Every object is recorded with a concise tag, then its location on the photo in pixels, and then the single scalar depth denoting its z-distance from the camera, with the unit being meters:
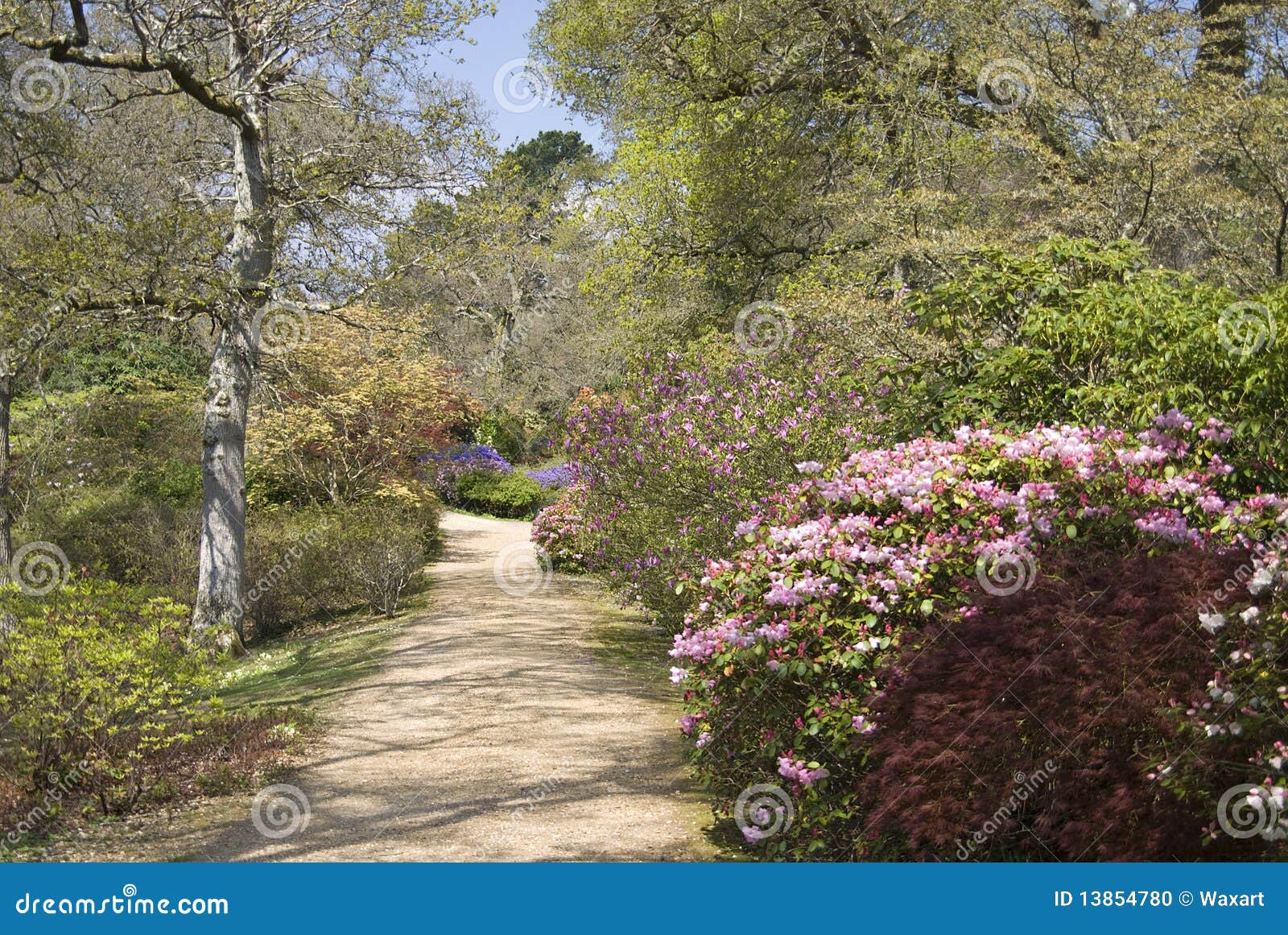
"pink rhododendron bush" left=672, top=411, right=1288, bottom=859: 4.85
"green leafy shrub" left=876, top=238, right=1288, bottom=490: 5.48
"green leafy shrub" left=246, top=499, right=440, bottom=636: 13.70
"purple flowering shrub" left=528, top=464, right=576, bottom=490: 24.62
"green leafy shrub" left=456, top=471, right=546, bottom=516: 26.59
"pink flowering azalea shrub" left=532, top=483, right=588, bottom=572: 16.72
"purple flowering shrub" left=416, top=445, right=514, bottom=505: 23.89
